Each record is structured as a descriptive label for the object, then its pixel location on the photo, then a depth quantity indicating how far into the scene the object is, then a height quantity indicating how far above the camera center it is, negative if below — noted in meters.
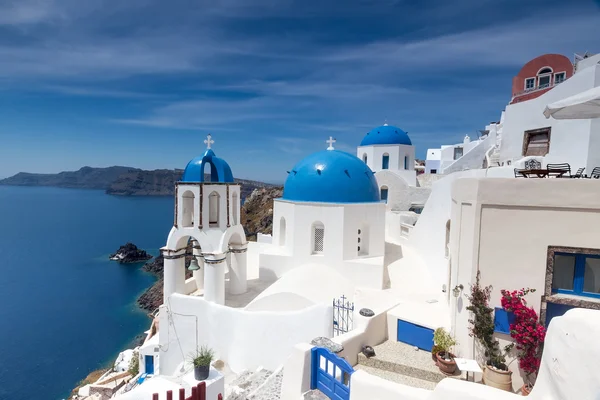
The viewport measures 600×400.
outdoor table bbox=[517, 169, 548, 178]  6.48 +0.38
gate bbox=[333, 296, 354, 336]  9.31 -3.81
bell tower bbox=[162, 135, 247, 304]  11.15 -1.44
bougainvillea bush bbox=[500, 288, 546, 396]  5.90 -2.59
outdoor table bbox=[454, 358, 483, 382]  6.09 -3.32
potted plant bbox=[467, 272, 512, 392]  6.23 -2.90
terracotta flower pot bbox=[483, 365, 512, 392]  6.17 -3.56
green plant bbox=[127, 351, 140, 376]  16.41 -9.53
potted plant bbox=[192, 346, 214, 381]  7.28 -4.07
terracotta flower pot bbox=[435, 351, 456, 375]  6.77 -3.67
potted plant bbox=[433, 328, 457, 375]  6.79 -3.52
